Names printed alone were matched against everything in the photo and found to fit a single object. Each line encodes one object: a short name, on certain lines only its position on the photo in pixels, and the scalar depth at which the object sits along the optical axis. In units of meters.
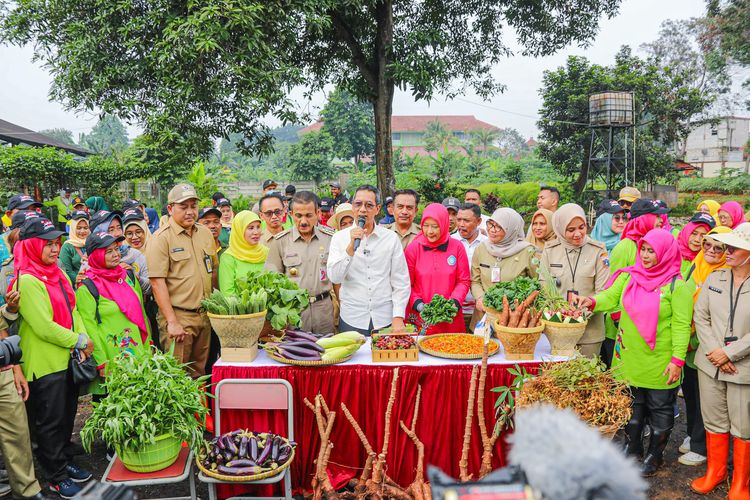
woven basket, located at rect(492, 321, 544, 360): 3.37
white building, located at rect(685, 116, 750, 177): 41.94
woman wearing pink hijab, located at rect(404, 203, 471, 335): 4.42
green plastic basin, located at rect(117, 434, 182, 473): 2.88
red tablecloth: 3.48
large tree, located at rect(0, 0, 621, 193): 7.68
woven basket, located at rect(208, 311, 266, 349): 3.39
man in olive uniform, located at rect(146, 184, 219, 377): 4.23
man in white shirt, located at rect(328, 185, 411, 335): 4.16
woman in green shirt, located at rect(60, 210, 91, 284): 5.43
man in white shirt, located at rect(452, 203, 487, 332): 4.96
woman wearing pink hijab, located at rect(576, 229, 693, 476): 3.61
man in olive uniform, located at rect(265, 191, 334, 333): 4.26
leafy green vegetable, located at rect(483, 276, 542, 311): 3.56
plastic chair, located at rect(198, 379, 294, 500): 3.36
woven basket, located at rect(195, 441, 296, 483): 2.88
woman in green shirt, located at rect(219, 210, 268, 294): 4.40
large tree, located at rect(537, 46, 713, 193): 20.78
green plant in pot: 2.82
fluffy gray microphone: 1.10
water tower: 16.42
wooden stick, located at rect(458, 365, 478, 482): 3.23
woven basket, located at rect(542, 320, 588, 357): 3.40
